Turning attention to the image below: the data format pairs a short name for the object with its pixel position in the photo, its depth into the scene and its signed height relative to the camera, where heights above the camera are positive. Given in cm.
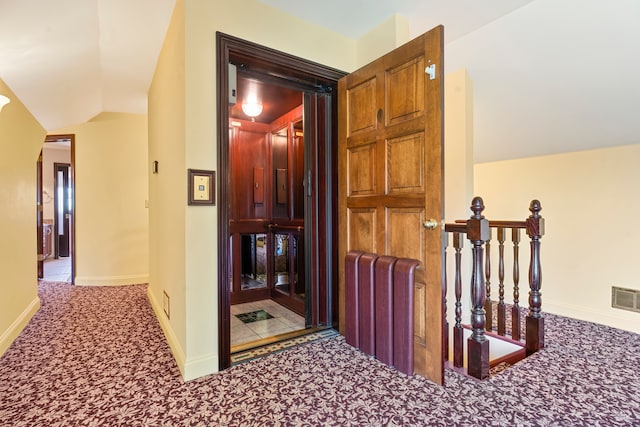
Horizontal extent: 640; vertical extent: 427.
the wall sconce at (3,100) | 212 +76
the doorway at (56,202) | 695 +19
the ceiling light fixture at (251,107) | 325 +108
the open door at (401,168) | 181 +28
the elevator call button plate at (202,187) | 190 +14
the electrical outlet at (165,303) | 252 -78
